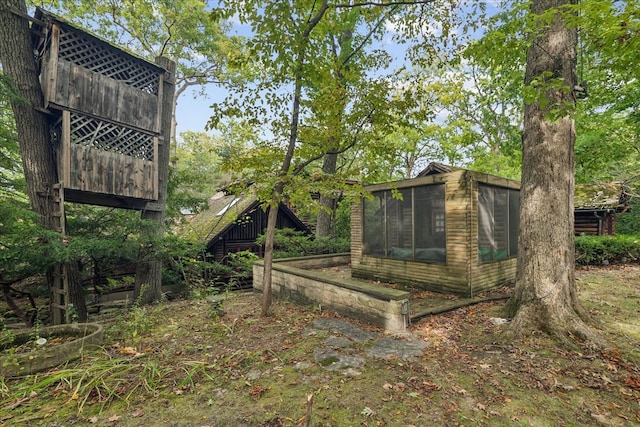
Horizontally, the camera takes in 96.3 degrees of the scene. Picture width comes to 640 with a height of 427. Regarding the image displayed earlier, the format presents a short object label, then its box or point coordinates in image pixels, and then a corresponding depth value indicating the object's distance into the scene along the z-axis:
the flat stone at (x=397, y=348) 4.04
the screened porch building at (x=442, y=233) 6.54
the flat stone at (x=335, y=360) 3.78
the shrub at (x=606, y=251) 11.61
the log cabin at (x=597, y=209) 13.89
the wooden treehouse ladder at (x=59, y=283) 7.13
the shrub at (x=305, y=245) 12.13
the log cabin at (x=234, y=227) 15.18
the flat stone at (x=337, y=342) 4.41
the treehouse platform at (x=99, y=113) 7.65
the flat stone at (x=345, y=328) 4.70
